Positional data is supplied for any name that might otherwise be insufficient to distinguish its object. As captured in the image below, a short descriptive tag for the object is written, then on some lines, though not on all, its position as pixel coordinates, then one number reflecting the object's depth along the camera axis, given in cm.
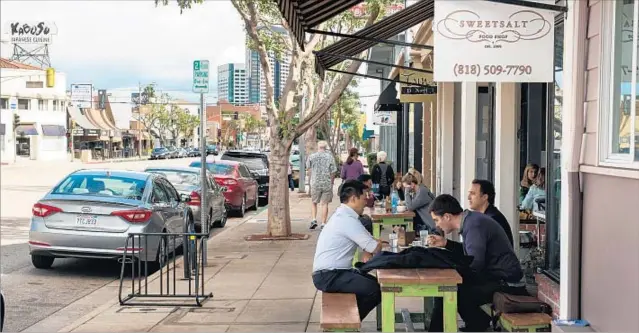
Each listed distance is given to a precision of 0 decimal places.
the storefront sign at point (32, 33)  7919
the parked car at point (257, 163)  2584
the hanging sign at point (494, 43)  625
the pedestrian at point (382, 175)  2014
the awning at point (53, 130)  7138
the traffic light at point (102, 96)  7325
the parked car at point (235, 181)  2033
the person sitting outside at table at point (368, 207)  1063
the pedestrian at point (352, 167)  1933
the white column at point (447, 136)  1384
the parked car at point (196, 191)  1617
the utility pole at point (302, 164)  2981
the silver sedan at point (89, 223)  1082
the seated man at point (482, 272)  627
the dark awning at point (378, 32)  1002
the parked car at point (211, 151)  8641
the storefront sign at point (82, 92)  7394
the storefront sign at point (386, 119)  2994
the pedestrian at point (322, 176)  1684
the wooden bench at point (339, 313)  547
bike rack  885
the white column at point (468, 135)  1035
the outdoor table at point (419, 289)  576
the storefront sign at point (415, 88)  1512
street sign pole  1146
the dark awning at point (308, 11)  743
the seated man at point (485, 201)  708
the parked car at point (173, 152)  8294
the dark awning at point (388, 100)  2198
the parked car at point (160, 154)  8045
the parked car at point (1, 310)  699
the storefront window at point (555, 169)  730
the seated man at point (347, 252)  652
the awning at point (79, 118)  8394
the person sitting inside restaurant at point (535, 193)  924
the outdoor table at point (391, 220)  1120
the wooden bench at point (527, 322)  550
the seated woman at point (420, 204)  1157
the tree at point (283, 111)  1430
